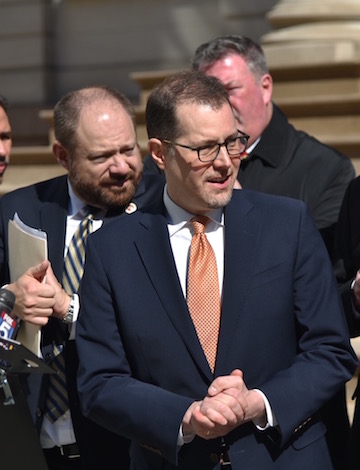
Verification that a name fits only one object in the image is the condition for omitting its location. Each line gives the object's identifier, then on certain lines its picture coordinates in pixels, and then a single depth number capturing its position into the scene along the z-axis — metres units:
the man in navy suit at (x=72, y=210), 7.70
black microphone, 6.51
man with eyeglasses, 6.52
